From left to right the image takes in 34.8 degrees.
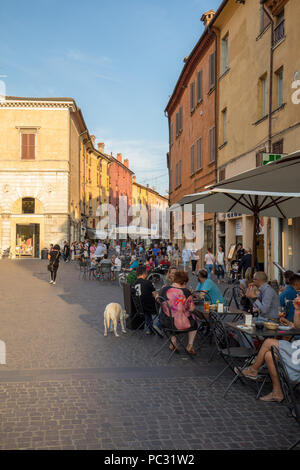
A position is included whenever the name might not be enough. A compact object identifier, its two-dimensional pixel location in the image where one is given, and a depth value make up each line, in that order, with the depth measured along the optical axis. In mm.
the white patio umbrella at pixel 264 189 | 6479
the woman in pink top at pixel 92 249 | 28094
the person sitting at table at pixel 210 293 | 8305
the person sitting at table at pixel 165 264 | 20266
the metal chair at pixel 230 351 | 5789
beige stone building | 39469
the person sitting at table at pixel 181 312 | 7242
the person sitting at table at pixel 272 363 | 4883
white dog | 8820
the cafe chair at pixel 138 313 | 8844
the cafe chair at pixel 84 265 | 22225
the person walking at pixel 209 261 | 20391
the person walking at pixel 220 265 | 20375
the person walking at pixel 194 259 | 24516
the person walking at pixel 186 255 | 25953
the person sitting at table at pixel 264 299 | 6922
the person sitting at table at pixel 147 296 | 8812
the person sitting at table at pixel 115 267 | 20581
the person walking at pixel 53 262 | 18922
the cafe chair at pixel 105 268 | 19938
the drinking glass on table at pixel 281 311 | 6859
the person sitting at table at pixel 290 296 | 6799
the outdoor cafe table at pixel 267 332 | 5535
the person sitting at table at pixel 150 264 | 18798
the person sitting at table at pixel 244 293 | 9281
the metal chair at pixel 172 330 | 7180
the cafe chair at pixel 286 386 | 4172
